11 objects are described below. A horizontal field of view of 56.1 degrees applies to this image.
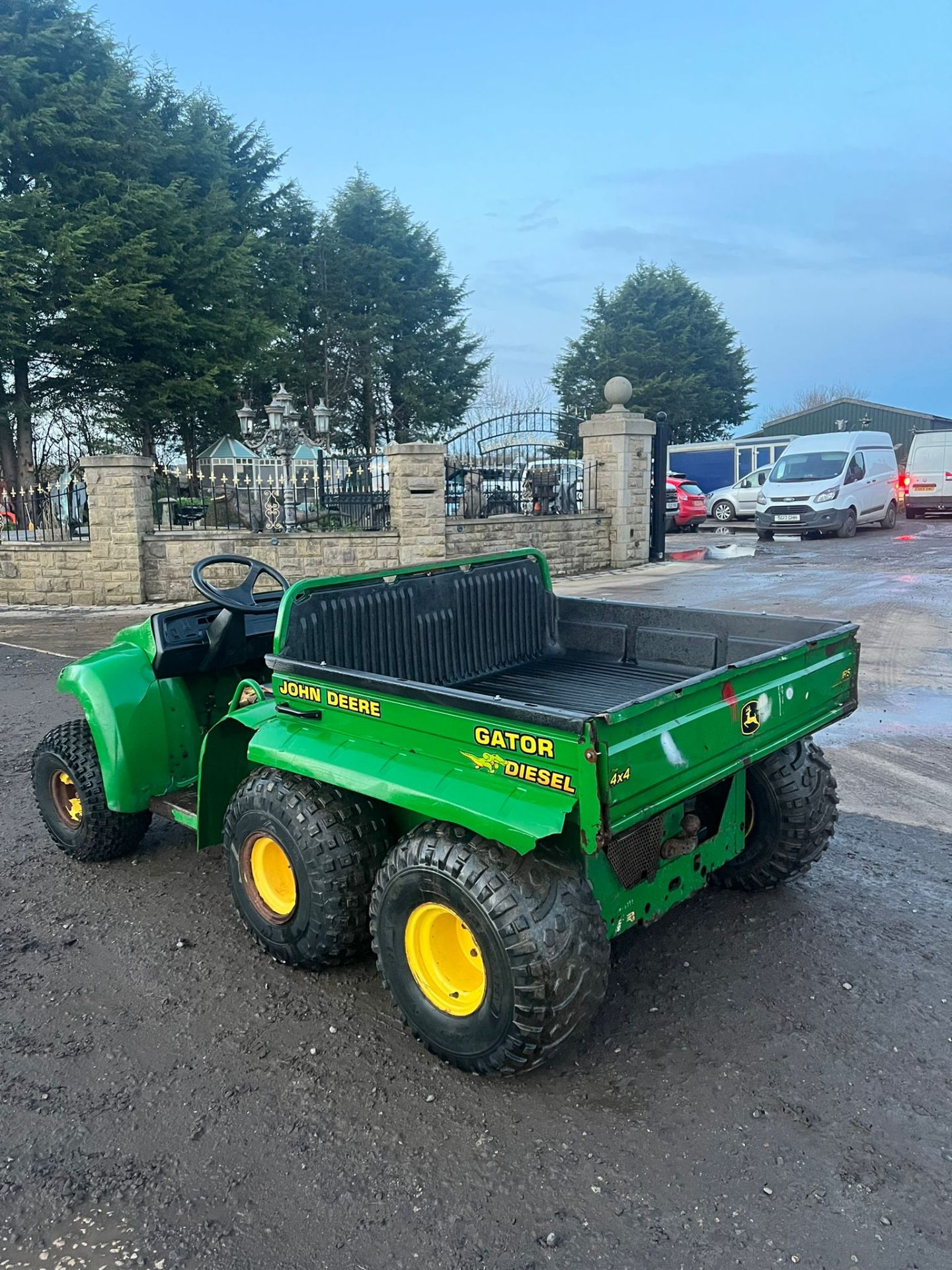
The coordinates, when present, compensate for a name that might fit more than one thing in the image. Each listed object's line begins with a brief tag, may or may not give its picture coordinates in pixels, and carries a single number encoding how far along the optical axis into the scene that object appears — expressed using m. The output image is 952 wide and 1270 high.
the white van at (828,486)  19.67
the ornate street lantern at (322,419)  22.08
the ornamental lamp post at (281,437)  14.43
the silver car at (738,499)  24.80
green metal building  40.94
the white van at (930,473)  22.80
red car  24.02
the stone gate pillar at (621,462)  15.86
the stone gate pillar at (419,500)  13.59
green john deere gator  2.54
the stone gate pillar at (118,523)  13.05
